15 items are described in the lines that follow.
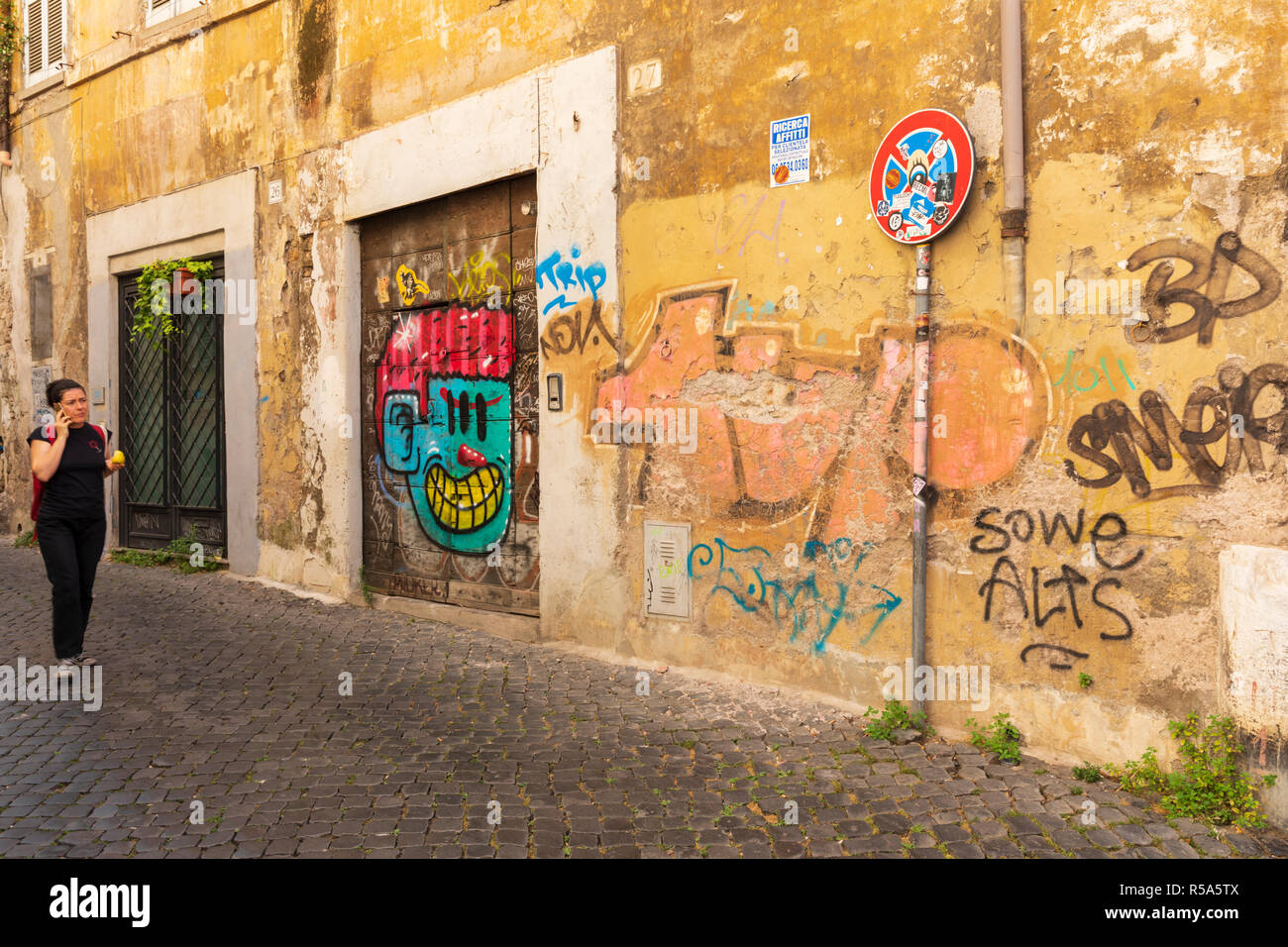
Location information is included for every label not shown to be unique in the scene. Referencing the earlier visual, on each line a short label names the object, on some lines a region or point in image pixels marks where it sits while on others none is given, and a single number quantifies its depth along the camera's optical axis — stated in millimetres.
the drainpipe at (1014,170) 4676
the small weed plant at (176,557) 10219
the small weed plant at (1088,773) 4391
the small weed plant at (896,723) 5012
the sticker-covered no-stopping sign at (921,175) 4902
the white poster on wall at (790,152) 5578
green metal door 10383
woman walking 6094
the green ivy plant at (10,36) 12797
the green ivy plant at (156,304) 10672
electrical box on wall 6227
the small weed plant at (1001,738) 4645
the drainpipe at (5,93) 12828
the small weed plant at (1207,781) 3914
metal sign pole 5023
